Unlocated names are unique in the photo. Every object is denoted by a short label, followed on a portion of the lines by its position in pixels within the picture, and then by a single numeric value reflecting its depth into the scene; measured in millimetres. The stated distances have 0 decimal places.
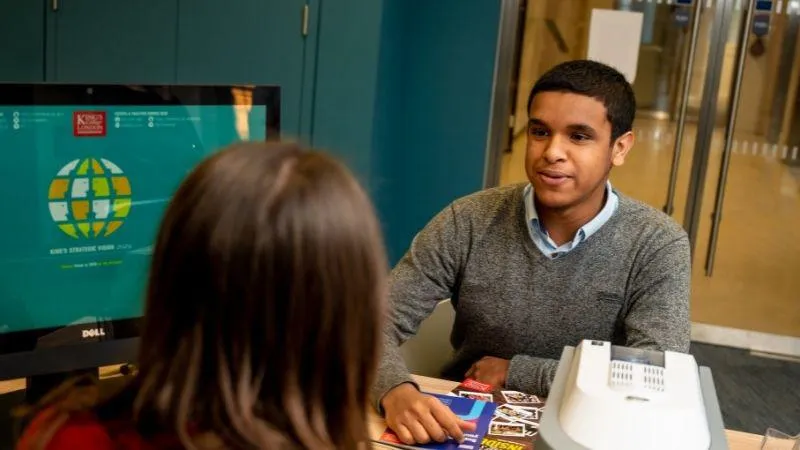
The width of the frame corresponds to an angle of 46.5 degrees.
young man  1831
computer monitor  1218
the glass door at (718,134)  3793
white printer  1109
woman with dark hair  776
